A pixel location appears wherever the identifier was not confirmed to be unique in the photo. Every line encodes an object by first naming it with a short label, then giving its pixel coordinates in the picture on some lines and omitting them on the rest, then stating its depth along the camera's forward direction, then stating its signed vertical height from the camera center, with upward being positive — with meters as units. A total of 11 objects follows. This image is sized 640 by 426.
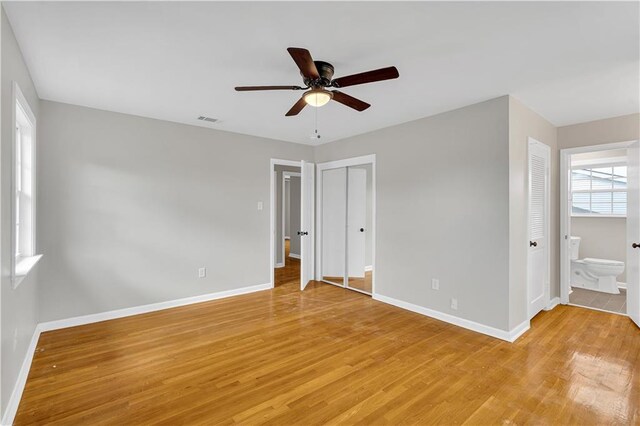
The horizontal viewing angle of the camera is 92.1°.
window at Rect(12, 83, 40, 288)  2.67 +0.20
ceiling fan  1.93 +0.91
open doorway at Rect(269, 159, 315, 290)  5.03 -0.23
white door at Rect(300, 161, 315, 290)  4.98 -0.12
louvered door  3.53 -0.20
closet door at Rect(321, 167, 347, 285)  5.28 -0.19
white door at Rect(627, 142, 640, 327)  3.45 -0.23
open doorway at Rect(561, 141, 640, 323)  3.74 -0.24
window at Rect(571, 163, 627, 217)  5.16 +0.39
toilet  4.59 -0.95
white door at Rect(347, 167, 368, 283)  5.27 -0.03
